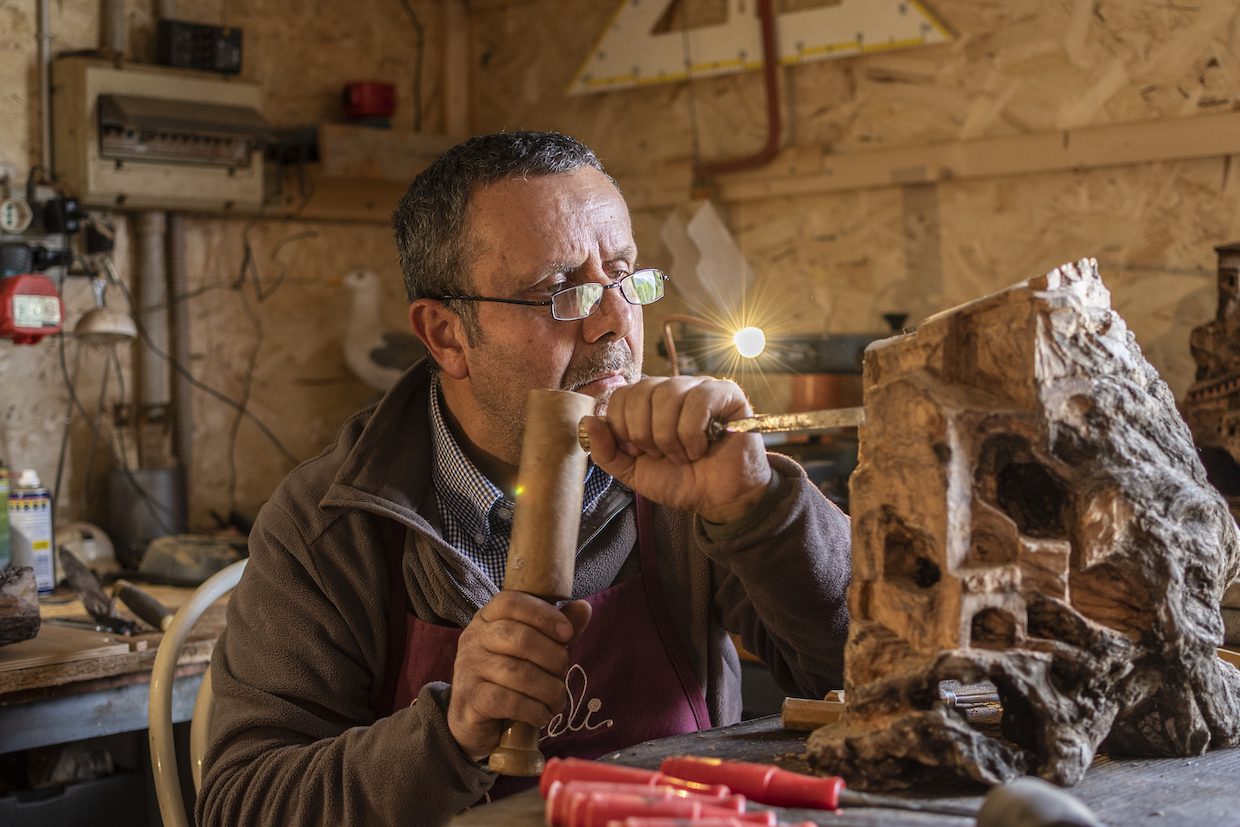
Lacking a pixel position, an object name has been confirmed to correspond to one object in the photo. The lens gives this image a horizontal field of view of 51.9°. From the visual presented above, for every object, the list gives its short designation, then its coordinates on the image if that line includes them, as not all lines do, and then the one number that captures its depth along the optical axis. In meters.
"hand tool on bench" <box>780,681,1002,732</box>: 1.35
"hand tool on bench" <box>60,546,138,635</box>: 2.50
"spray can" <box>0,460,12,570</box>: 2.83
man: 1.44
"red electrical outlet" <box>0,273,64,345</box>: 3.20
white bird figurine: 3.93
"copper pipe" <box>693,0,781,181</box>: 3.62
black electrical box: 3.70
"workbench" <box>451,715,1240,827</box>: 1.05
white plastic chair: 1.85
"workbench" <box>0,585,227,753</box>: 2.22
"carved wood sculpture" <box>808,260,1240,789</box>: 1.14
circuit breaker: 3.49
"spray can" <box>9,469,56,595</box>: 2.95
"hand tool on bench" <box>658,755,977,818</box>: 1.08
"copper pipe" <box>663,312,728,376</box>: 2.76
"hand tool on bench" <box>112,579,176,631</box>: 2.47
